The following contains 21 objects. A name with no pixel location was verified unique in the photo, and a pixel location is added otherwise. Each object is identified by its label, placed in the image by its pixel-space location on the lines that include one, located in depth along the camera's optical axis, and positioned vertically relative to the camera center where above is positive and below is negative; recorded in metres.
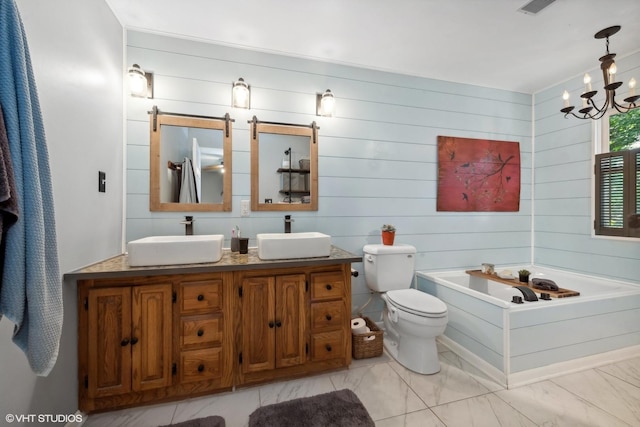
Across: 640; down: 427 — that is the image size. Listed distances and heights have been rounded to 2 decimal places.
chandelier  1.72 +1.00
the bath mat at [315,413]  1.42 -1.16
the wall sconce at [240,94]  2.06 +0.96
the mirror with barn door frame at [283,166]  2.18 +0.40
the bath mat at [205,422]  1.40 -1.16
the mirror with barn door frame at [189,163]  1.98 +0.39
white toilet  1.84 -0.71
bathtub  1.80 -0.89
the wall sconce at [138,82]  1.87 +0.96
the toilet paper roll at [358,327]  2.11 -0.94
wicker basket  2.05 -1.07
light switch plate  1.61 +0.19
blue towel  0.68 -0.01
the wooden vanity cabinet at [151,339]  1.44 -0.75
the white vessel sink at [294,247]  1.72 -0.24
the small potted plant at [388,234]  2.35 -0.19
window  2.24 +0.33
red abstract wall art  2.69 +0.42
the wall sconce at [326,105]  2.27 +0.97
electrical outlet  2.16 +0.04
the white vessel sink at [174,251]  1.51 -0.24
